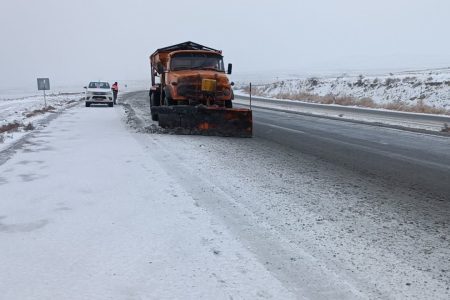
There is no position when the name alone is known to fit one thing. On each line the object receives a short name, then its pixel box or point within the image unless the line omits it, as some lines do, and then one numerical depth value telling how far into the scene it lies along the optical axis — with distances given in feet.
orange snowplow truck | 40.98
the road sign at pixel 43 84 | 87.66
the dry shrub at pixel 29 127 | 44.42
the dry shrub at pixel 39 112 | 64.56
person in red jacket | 98.22
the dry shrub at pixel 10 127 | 44.28
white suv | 88.74
